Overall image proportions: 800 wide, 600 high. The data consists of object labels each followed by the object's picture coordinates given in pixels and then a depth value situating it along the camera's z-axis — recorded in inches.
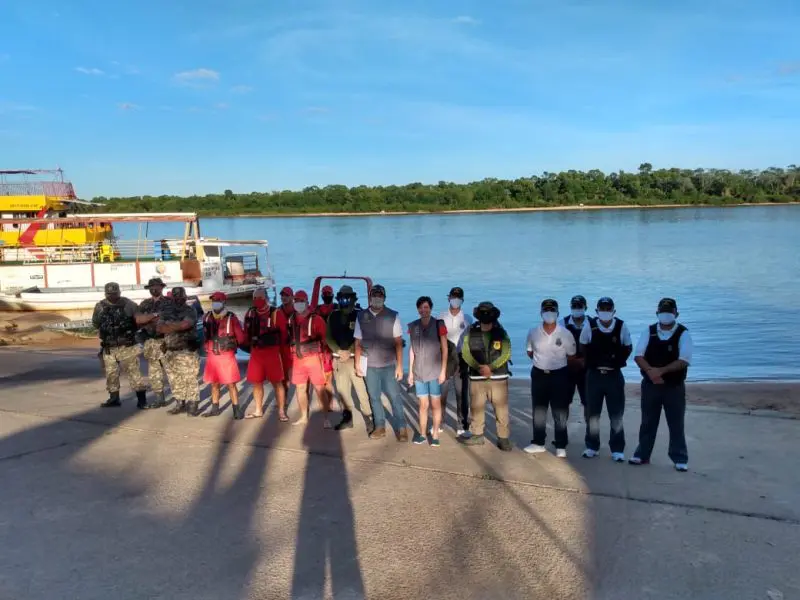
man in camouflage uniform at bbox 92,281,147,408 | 331.3
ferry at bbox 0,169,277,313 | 955.3
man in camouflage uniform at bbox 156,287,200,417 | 317.7
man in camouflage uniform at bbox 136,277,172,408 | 327.6
